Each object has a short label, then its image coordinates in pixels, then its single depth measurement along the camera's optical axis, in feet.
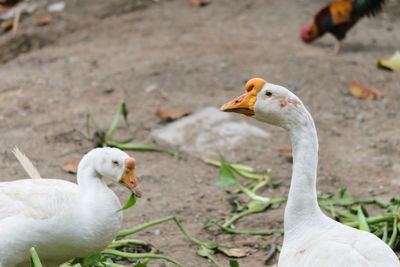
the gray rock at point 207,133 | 29.27
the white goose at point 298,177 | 14.87
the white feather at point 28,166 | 20.07
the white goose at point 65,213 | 16.22
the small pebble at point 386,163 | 27.43
